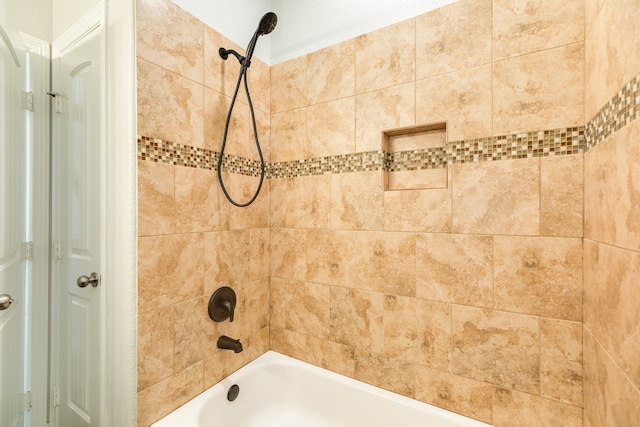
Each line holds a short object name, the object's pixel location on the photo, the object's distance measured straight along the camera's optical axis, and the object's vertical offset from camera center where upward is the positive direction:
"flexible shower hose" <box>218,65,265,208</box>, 1.37 +0.41
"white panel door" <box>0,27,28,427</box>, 1.17 -0.07
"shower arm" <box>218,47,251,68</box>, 1.39 +0.80
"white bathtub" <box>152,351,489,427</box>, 1.24 -0.97
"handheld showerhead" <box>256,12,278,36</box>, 1.37 +0.95
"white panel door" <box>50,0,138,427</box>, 1.07 -0.02
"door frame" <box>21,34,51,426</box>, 1.38 -0.10
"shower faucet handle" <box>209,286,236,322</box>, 1.36 -0.47
